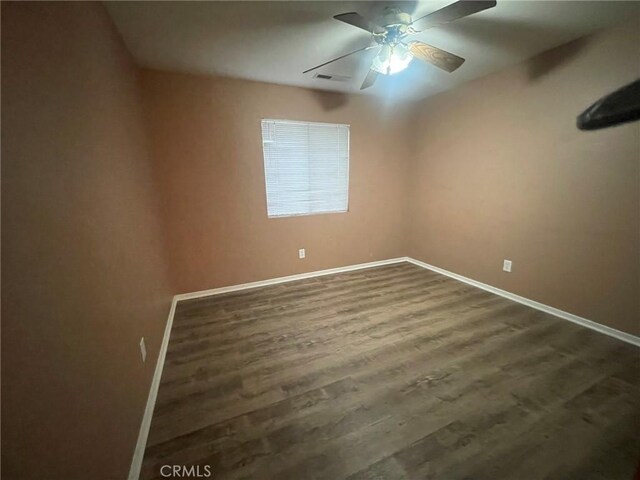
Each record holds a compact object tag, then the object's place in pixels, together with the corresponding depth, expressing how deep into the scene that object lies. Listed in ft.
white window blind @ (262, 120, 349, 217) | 10.11
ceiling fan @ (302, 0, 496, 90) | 4.62
